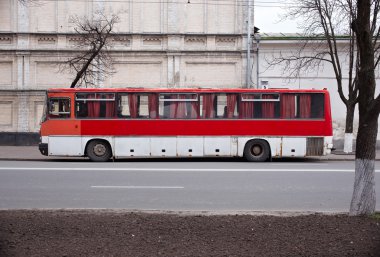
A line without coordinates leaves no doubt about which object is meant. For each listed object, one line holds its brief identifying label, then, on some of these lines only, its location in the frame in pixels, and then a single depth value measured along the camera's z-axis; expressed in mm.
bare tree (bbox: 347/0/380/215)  7137
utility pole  26206
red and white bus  19297
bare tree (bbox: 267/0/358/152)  21812
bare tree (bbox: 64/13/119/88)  24403
